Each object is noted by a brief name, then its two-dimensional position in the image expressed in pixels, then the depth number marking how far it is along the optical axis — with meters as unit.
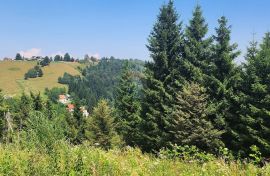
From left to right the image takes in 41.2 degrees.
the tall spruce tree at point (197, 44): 35.06
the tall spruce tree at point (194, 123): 28.33
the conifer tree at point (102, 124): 49.10
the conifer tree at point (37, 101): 64.75
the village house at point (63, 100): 191.62
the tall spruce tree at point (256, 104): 26.64
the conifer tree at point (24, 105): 60.48
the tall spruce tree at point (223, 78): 30.62
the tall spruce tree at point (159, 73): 36.69
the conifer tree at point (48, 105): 66.79
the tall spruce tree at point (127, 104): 47.31
